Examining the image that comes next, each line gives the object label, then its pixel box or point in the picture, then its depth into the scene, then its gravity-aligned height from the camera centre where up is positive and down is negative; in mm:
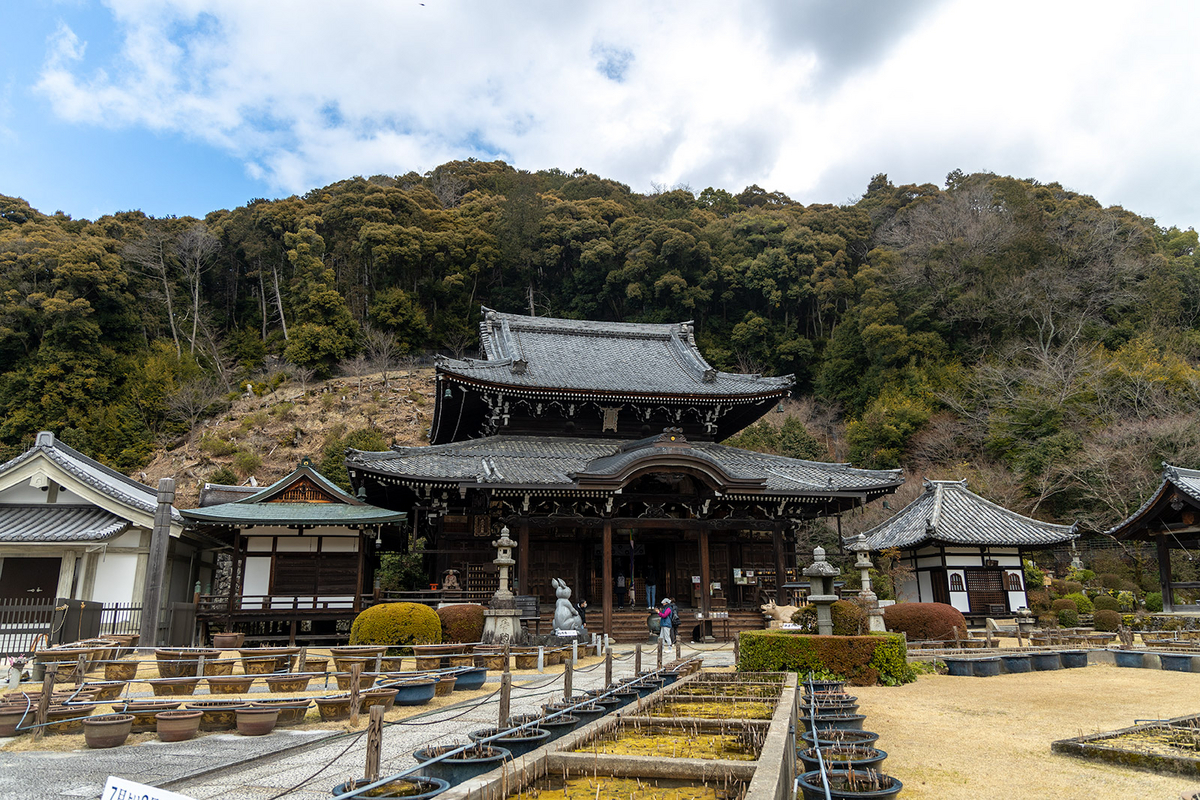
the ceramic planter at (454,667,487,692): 12070 -1781
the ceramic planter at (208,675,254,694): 10992 -1755
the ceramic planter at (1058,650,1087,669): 16406 -2042
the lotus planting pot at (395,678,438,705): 10422 -1724
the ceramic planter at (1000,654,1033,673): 15414 -1982
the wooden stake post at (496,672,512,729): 6930 -1174
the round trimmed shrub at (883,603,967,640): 17859 -1268
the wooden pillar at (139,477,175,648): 14156 -17
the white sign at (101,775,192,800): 2961 -898
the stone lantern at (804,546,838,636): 14281 -390
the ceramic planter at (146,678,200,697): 11055 -1727
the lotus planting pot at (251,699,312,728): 9148 -1751
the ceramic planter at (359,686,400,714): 9547 -1645
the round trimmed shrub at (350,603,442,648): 15797 -1161
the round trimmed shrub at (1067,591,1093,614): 25244 -1190
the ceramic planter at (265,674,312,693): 10855 -1812
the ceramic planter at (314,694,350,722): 9305 -1748
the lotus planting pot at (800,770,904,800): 4609 -1449
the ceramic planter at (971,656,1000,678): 14781 -1996
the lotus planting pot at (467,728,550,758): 5879 -1385
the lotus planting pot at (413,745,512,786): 5168 -1391
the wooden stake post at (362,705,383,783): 4934 -1153
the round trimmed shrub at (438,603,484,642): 17250 -1190
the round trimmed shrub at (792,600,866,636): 14633 -971
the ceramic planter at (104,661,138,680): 12305 -1640
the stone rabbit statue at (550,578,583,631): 17531 -979
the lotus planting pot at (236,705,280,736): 8555 -1716
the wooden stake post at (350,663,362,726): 8633 -1383
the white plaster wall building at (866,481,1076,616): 24719 +613
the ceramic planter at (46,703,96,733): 8617 -1683
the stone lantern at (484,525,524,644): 16797 -1056
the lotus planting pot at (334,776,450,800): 4617 -1404
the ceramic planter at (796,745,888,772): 5358 -1461
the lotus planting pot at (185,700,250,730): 8984 -1791
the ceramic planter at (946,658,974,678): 14820 -2000
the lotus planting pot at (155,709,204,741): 8180 -1680
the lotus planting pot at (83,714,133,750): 7961 -1700
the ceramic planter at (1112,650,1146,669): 16188 -2028
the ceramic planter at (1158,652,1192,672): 15398 -1990
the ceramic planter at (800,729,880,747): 6059 -1484
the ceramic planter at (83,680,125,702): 10172 -1612
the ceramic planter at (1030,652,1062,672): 15891 -2019
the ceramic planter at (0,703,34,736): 8445 -1662
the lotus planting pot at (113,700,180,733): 8418 -1653
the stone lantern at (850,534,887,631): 15633 -528
